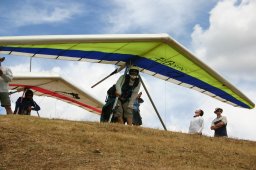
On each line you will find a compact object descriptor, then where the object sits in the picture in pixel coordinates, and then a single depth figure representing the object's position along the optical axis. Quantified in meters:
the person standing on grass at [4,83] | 11.94
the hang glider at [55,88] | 19.86
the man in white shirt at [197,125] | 12.85
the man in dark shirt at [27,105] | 15.20
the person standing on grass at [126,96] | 12.59
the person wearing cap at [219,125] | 13.19
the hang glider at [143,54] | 10.59
